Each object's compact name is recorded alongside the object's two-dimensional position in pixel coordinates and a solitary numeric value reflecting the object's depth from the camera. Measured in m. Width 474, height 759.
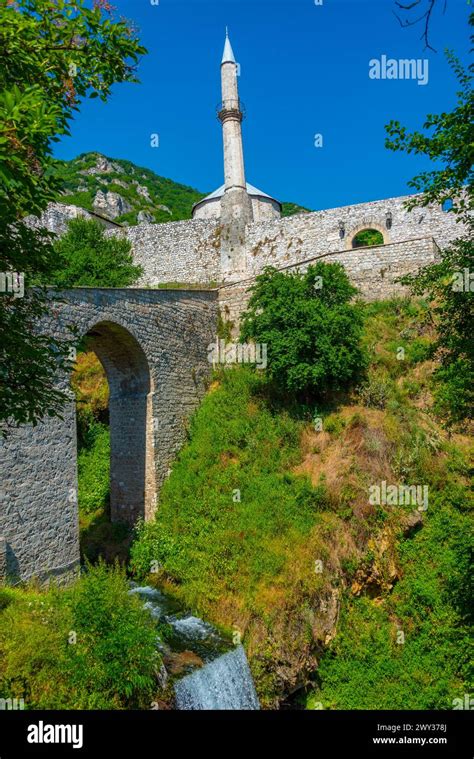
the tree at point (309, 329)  12.91
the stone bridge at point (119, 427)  9.14
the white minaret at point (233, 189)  23.61
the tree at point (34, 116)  4.05
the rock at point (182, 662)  7.72
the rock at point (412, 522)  11.50
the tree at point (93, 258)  18.42
